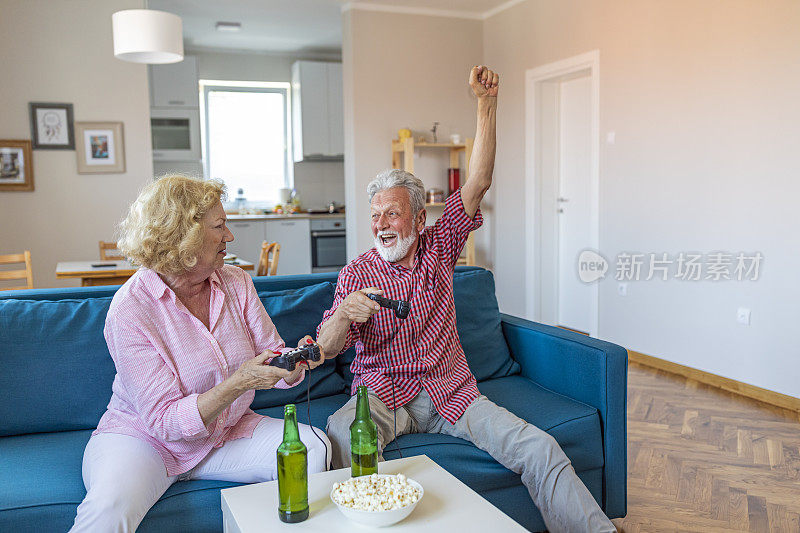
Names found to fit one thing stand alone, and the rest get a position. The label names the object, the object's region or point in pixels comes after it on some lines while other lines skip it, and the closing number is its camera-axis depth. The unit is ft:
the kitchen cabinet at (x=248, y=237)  23.61
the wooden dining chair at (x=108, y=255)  15.75
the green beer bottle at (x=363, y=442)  5.05
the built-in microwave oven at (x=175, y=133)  23.70
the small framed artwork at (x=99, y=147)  17.83
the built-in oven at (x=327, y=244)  24.49
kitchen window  26.08
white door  17.74
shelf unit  19.42
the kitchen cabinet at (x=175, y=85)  23.31
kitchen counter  23.58
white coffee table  4.42
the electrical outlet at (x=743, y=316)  12.74
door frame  16.35
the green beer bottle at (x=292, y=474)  4.49
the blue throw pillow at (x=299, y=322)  7.43
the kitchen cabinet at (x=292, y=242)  23.98
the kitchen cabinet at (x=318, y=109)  24.91
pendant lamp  12.53
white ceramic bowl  4.32
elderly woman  5.32
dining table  12.44
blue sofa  5.56
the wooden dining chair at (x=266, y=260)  13.87
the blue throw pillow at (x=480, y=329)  8.22
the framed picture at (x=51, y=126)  17.42
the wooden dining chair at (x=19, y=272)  12.82
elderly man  6.15
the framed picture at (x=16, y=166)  17.24
